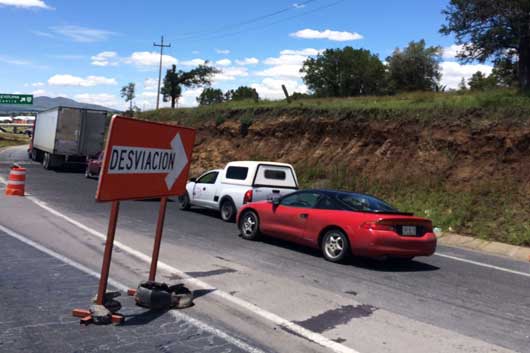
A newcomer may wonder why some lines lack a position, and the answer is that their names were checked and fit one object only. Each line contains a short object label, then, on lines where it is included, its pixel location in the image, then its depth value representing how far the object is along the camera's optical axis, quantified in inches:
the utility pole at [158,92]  2116.6
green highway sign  1729.8
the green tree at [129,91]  2824.8
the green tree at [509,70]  881.4
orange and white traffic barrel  662.5
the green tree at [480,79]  2181.5
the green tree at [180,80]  2287.2
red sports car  353.4
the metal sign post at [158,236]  255.4
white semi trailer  1171.3
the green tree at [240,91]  4113.2
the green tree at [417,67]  2043.6
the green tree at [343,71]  2662.4
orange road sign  214.1
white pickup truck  549.3
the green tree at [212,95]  3948.3
